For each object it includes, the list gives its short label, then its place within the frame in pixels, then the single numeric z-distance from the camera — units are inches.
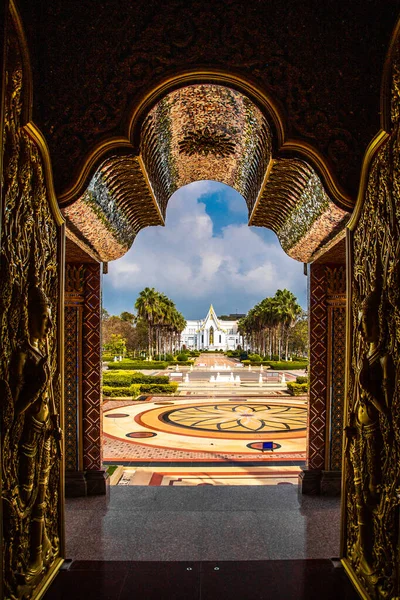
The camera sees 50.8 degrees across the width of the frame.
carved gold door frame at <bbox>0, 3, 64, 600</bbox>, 94.6
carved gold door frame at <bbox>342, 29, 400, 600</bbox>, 98.4
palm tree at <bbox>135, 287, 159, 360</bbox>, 1477.6
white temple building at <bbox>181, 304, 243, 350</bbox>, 3887.8
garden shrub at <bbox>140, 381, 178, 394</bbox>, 665.8
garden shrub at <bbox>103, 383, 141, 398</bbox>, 626.5
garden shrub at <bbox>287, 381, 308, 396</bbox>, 649.9
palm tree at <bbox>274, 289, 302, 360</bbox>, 1459.2
